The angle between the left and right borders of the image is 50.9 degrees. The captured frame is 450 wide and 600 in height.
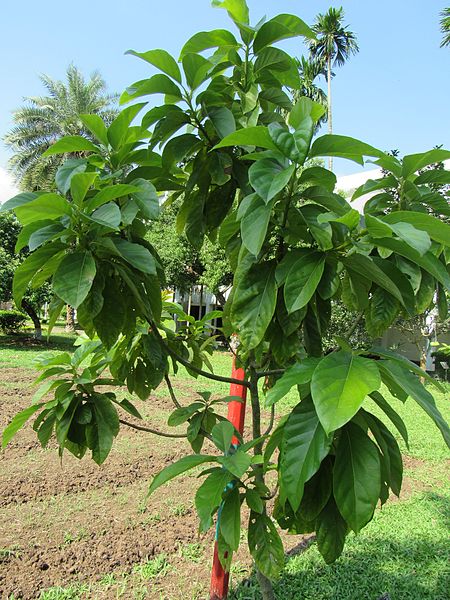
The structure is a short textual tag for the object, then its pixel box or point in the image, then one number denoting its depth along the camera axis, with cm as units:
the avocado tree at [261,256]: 70
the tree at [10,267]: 957
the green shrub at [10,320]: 1202
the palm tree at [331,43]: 2106
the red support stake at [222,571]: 191
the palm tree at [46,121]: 1549
